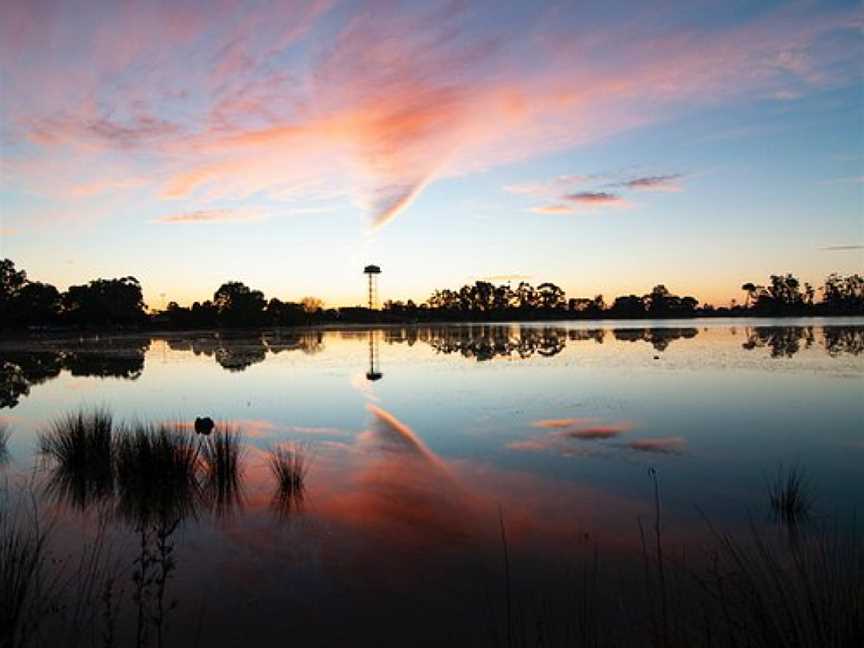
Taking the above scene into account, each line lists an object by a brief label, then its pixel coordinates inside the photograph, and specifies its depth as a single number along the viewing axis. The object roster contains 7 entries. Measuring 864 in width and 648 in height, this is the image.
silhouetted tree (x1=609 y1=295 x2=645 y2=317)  171.12
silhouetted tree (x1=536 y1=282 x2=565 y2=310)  177.50
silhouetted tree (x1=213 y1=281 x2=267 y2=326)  116.25
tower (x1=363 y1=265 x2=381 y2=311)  151.30
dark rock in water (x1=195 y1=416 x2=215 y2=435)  13.48
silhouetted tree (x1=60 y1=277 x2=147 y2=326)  101.56
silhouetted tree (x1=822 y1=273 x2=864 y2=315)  144.75
